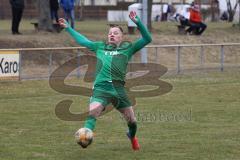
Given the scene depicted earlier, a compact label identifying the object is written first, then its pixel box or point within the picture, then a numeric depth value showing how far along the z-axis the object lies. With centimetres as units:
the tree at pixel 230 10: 6111
